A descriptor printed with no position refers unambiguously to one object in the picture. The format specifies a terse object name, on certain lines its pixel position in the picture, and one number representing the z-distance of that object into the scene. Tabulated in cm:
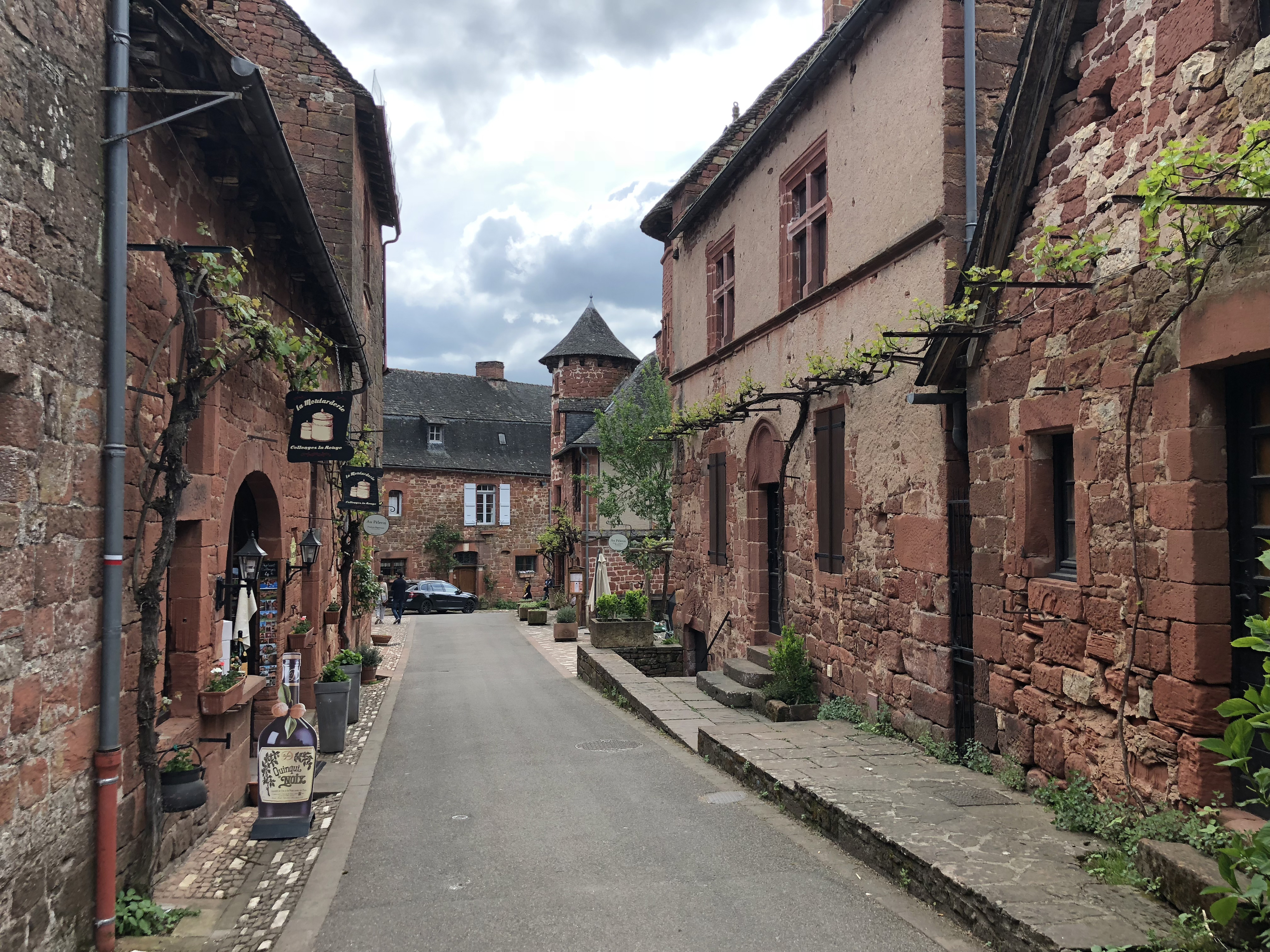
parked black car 3488
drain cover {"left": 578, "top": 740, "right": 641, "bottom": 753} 970
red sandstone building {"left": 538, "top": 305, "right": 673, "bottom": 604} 3078
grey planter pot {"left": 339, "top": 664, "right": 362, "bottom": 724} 1100
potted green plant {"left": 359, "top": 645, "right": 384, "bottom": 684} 1455
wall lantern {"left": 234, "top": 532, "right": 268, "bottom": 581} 738
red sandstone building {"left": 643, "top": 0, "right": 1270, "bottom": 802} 477
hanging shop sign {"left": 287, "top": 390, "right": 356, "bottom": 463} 820
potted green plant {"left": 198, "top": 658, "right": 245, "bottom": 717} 605
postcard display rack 869
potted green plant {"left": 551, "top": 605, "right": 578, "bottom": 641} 2380
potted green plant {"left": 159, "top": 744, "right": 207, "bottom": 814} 520
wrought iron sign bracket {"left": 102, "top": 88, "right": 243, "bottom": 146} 451
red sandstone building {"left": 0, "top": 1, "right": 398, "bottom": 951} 387
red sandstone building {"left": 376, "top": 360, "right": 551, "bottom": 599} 3906
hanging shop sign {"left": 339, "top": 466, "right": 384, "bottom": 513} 1273
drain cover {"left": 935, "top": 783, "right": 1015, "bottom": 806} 611
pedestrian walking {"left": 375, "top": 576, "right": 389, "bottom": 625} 2628
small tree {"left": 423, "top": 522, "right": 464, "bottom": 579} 3884
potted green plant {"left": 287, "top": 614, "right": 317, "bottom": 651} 996
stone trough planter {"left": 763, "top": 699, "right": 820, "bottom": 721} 943
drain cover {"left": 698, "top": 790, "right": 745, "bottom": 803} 732
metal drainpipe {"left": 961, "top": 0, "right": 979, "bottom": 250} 748
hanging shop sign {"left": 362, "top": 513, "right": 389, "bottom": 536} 1605
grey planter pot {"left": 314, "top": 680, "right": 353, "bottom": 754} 960
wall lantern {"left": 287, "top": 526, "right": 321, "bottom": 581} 997
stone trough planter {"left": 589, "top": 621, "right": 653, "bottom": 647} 1866
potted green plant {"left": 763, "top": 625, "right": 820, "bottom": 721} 963
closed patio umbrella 2238
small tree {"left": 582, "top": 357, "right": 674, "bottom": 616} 2873
